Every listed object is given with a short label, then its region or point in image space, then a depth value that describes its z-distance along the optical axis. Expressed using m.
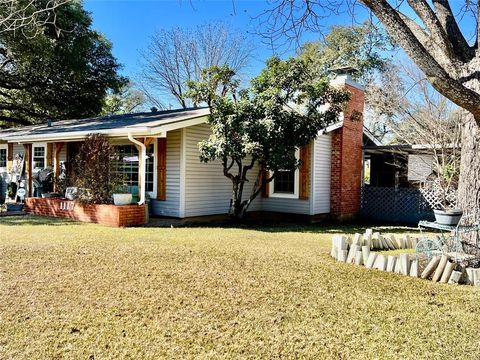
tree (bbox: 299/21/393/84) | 27.22
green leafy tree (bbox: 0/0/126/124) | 19.48
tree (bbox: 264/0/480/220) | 5.06
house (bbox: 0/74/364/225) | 10.87
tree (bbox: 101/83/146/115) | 31.81
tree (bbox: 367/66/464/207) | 12.35
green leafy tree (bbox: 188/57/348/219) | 10.02
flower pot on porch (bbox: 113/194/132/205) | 10.04
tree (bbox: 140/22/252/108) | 27.61
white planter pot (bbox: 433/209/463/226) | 6.12
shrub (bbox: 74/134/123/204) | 10.44
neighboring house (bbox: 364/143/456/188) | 13.41
